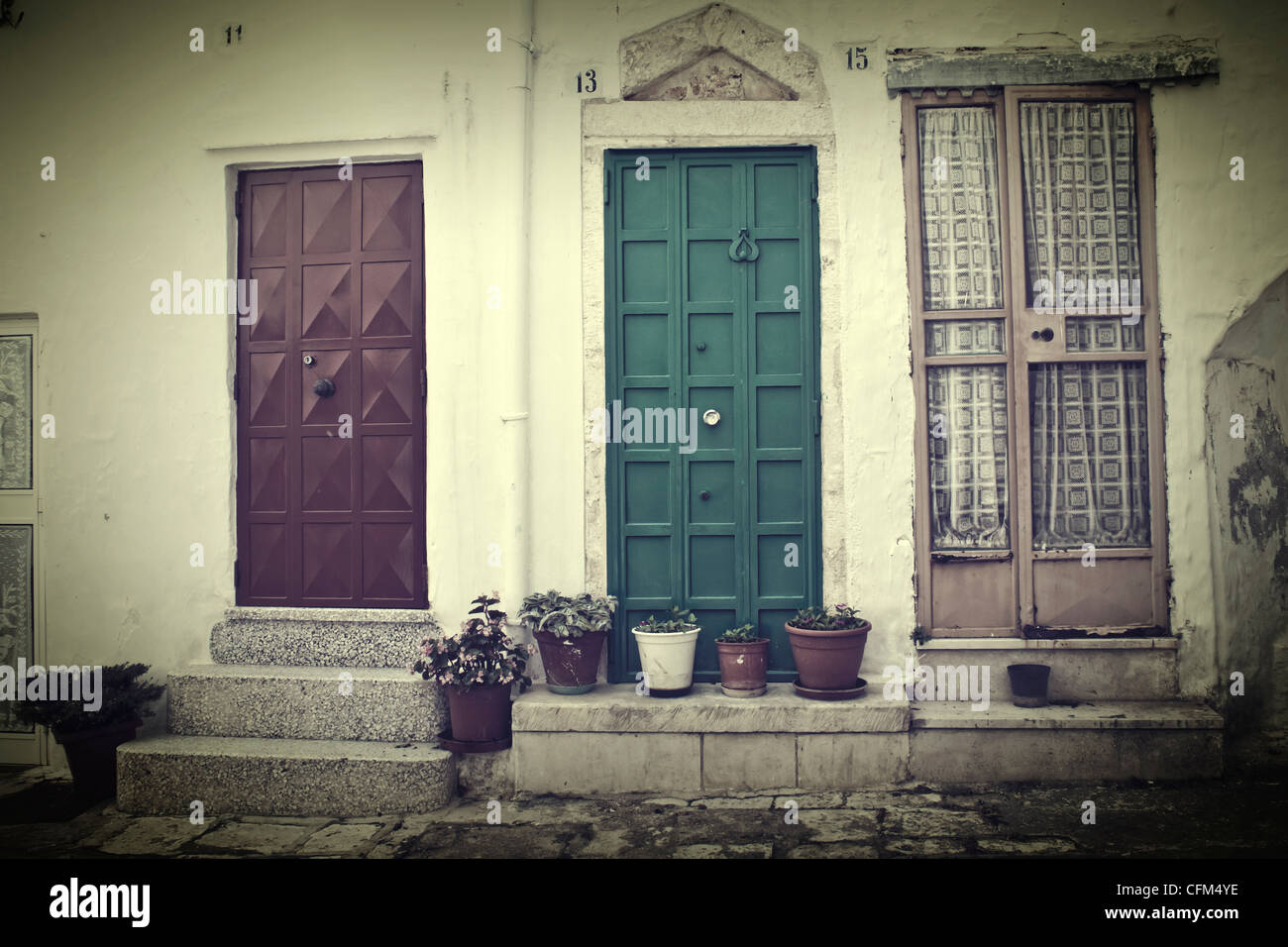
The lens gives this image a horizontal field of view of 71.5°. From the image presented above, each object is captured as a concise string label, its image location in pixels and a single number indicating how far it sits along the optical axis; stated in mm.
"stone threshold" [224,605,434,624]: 4926
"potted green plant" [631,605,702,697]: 4625
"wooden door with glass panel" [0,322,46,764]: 5289
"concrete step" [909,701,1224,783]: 4441
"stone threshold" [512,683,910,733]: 4469
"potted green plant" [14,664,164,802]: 4602
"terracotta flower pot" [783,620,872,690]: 4523
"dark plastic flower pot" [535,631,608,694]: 4645
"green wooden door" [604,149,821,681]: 4965
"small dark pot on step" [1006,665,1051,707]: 4645
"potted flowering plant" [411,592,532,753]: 4496
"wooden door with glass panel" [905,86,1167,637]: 4836
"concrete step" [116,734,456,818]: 4363
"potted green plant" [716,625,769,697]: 4605
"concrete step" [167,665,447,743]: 4668
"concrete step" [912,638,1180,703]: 4730
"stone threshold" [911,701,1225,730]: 4434
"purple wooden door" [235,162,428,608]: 5074
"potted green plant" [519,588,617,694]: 4621
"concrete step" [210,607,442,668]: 4938
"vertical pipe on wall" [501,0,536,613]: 4863
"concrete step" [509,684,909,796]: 4473
